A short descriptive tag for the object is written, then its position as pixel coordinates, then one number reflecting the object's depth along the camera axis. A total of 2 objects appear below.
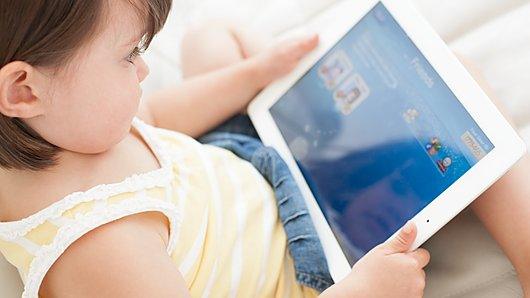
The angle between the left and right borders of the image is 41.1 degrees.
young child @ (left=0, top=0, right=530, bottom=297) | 0.61
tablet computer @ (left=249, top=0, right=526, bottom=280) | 0.70
